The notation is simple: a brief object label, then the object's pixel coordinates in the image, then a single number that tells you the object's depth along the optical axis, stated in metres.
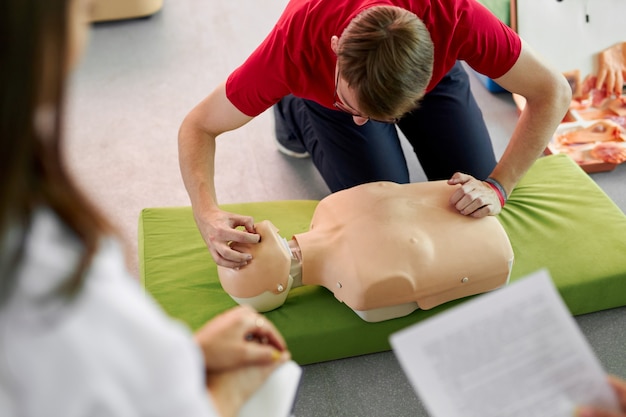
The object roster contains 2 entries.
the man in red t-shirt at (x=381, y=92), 1.51
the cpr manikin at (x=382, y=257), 1.74
